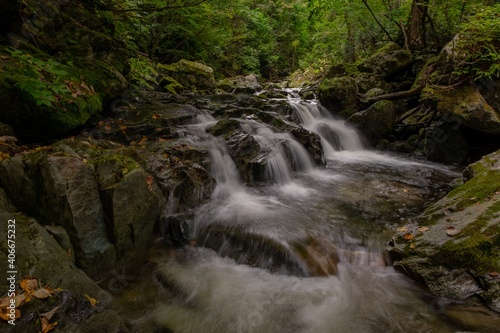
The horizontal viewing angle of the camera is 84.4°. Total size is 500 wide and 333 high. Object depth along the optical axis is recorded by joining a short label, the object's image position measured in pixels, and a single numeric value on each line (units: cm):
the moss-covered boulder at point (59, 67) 416
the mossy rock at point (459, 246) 296
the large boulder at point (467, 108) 663
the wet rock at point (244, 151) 644
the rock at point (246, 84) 1430
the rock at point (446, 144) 745
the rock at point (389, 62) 1079
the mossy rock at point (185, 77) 1173
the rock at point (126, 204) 341
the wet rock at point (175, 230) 423
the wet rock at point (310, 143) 800
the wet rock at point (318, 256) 369
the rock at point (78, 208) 312
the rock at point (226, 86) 1429
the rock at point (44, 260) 236
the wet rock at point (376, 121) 921
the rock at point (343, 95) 1055
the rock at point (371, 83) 1072
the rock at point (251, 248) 379
